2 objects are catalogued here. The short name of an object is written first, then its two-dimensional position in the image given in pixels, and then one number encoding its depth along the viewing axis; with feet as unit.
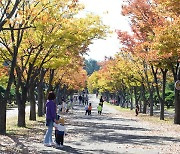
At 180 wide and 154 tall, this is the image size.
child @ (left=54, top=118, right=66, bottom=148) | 43.33
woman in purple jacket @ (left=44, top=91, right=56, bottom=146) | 43.39
